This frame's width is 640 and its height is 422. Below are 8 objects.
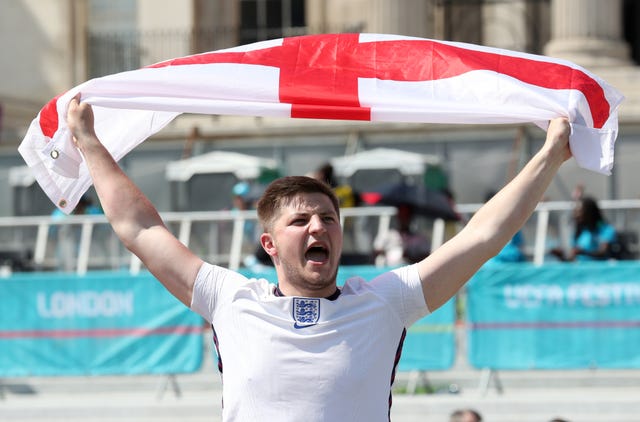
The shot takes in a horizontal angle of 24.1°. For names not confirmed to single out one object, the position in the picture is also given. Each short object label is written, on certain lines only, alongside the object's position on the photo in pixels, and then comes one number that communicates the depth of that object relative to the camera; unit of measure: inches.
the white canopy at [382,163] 876.6
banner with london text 551.8
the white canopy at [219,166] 899.4
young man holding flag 174.4
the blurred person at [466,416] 396.5
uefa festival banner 517.0
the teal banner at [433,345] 533.3
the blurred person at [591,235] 597.0
